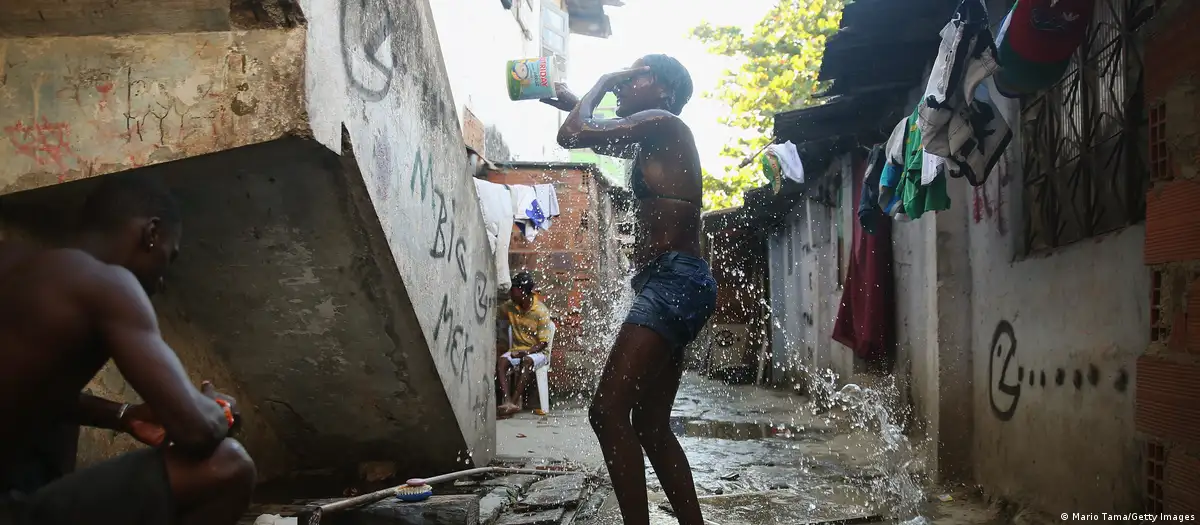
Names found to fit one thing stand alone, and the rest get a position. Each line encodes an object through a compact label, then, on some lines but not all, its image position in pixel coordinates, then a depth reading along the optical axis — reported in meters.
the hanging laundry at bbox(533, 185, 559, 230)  9.85
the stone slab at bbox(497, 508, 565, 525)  3.53
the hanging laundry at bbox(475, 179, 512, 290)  8.60
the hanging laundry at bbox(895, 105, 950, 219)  4.48
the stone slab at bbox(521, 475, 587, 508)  3.87
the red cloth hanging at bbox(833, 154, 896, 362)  7.20
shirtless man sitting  1.71
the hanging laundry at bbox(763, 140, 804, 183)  9.26
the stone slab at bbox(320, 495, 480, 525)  3.32
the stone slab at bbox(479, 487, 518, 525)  3.56
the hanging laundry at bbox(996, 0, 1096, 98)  2.99
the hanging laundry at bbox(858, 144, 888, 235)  5.70
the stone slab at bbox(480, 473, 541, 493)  4.22
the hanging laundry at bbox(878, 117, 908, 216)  4.87
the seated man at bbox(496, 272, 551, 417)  8.66
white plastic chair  8.70
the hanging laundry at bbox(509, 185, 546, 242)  9.64
